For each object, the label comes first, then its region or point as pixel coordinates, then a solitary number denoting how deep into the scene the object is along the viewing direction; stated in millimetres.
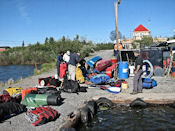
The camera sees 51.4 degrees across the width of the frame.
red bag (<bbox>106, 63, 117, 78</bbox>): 12260
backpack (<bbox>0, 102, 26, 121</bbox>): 5641
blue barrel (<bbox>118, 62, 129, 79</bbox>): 11844
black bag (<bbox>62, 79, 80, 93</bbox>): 8704
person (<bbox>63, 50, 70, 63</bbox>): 12521
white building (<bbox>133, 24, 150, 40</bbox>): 93750
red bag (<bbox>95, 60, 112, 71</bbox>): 13384
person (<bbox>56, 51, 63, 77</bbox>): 11570
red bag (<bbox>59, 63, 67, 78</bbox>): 11062
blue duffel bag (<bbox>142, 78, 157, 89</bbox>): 9078
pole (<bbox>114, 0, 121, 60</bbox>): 12858
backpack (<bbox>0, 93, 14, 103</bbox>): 6736
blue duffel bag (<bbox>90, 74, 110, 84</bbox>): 10289
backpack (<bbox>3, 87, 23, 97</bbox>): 7941
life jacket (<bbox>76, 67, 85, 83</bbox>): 10883
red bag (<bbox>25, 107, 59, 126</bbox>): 5238
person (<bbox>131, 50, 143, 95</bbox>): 8398
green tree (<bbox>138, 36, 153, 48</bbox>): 37669
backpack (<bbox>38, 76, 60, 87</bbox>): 10062
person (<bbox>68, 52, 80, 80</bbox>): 10336
